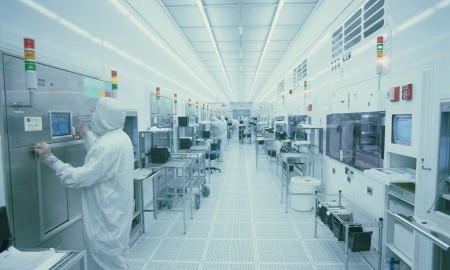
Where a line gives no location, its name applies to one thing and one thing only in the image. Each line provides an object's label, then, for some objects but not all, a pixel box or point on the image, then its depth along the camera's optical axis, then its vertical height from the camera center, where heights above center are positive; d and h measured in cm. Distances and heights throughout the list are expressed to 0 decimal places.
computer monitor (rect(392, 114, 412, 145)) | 211 -6
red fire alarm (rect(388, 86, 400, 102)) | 218 +25
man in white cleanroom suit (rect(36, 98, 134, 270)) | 185 -54
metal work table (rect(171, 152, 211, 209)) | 431 -114
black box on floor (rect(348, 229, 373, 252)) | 238 -116
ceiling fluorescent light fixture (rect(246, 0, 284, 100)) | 457 +213
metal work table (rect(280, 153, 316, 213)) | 435 -65
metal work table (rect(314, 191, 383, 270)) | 238 -113
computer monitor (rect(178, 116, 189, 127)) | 573 +1
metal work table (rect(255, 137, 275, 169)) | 980 -89
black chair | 672 -87
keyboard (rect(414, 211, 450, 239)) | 144 -62
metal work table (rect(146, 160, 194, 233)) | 347 -105
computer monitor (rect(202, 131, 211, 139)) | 791 -39
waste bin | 399 -113
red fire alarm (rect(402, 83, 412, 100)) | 202 +24
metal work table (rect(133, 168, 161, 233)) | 292 -66
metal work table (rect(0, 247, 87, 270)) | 124 -72
